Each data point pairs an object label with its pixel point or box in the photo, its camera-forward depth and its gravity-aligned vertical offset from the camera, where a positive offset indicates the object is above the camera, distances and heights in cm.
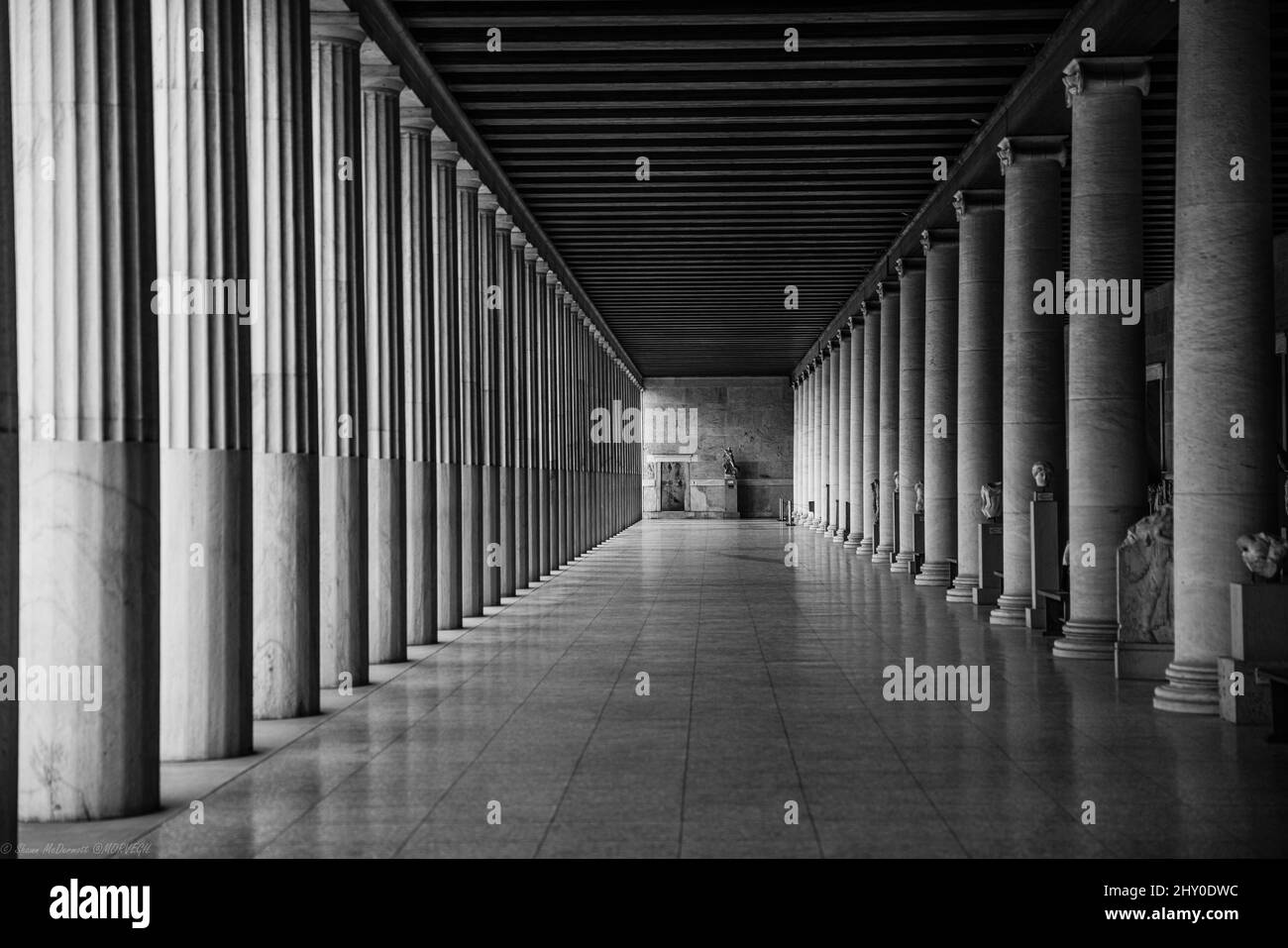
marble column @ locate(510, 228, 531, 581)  3328 +171
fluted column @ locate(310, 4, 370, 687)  1727 +165
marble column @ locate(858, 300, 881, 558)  4650 +187
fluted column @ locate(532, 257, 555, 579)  3794 +152
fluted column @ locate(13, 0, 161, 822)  1031 +49
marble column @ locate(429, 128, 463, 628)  2405 +140
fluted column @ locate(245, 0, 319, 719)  1505 +122
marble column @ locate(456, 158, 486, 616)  2700 +153
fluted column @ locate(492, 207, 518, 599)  3120 +167
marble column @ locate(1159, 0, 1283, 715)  1441 +130
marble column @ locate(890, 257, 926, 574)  3741 +184
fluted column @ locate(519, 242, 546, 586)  3550 +172
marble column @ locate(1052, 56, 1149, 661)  1908 +136
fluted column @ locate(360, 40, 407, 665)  1925 +149
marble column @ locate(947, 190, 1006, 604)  2788 +196
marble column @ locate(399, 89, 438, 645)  2184 +149
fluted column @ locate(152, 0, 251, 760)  1269 +66
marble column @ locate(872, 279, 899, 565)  4212 +173
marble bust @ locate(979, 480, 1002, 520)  2687 -70
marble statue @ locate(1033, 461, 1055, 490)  2261 -16
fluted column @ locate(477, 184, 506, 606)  2945 +186
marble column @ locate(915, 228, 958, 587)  3225 +108
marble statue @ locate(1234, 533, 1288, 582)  1378 -91
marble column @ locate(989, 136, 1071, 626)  2369 +182
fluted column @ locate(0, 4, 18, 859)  811 -4
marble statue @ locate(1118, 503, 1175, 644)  1670 -143
